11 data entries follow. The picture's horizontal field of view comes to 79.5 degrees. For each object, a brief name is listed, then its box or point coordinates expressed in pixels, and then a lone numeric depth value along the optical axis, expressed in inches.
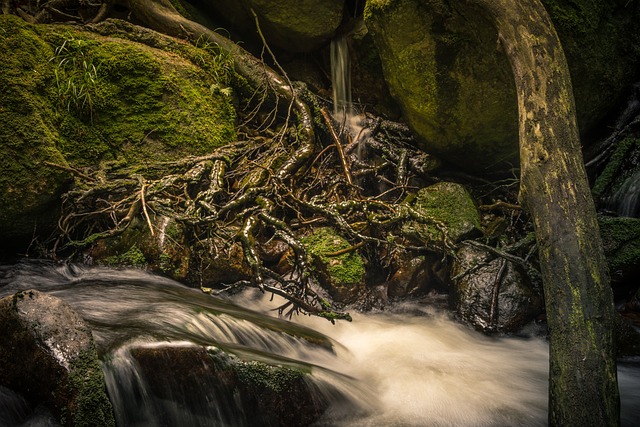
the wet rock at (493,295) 151.8
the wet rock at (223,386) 83.4
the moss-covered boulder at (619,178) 178.7
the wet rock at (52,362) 72.5
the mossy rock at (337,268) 165.6
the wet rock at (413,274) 175.5
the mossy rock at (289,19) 225.0
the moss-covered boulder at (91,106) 144.7
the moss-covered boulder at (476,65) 154.6
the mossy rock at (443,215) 173.9
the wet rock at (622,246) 148.0
